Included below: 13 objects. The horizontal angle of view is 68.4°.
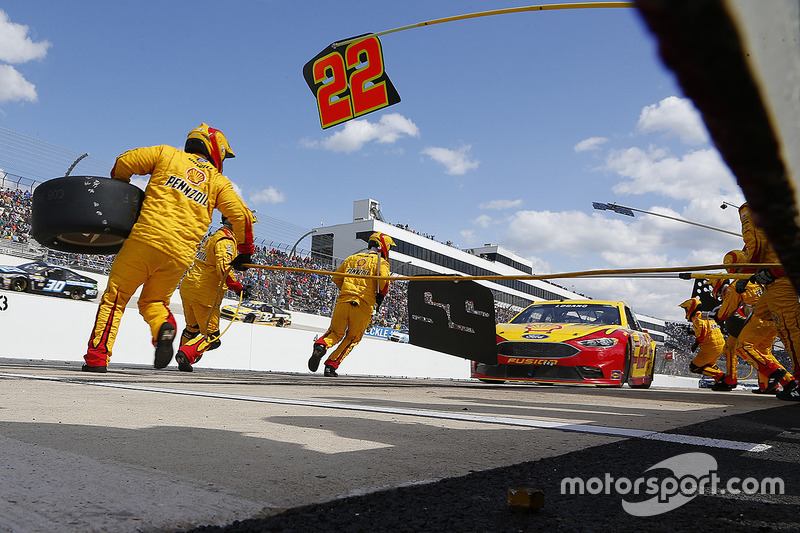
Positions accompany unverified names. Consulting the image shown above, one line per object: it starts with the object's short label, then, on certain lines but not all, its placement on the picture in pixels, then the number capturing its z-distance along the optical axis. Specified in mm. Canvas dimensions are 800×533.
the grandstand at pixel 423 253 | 57750
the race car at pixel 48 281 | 18766
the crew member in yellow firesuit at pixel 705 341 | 11148
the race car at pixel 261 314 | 24047
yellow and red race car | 7012
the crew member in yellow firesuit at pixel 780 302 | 4727
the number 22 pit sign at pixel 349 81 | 4020
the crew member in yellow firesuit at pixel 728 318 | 9102
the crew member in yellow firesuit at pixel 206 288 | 7273
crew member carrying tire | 4852
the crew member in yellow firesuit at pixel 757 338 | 7949
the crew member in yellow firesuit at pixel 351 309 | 8406
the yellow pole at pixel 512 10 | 2326
